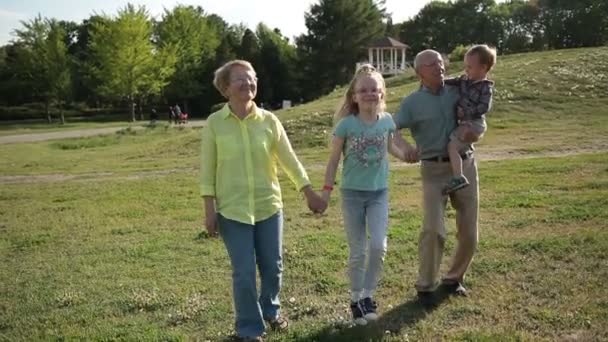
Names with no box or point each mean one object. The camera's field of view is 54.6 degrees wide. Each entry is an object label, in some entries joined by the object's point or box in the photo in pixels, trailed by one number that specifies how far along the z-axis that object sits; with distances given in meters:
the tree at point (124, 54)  52.82
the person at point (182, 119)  47.66
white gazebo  56.56
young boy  4.94
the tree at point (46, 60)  57.41
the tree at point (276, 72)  66.02
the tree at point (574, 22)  64.38
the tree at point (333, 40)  65.94
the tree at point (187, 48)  65.81
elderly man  5.05
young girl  4.77
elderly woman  4.46
